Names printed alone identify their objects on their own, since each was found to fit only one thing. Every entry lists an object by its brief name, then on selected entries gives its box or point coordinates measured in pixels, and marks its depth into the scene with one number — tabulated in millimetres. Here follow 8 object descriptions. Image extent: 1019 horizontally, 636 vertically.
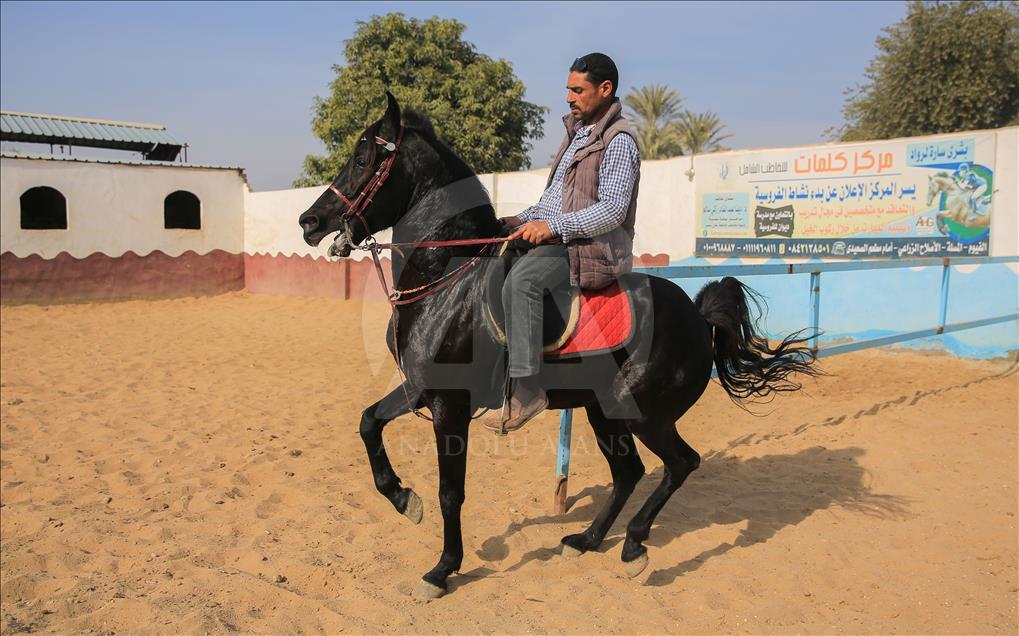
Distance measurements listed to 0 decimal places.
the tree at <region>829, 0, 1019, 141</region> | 19312
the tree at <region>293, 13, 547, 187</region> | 20672
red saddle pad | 3438
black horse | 3373
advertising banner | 8812
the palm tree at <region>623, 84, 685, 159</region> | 35688
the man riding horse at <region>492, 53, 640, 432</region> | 3223
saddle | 3424
